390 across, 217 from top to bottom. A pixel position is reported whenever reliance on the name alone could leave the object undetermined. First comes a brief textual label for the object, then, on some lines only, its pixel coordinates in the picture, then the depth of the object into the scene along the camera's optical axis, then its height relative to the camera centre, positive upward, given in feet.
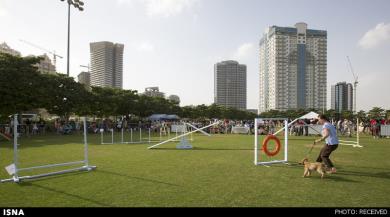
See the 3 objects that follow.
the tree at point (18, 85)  94.48 +8.58
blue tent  165.58 -1.05
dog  31.48 -4.93
